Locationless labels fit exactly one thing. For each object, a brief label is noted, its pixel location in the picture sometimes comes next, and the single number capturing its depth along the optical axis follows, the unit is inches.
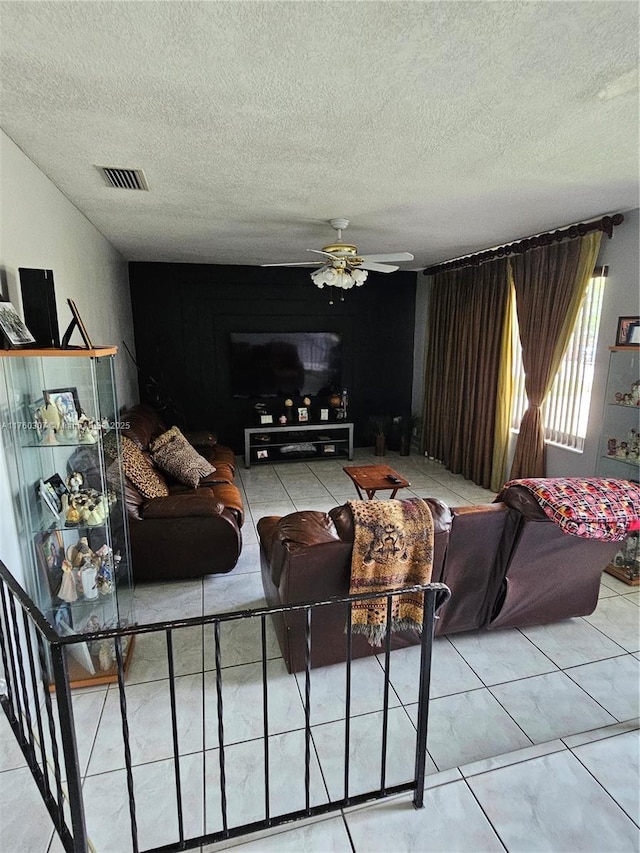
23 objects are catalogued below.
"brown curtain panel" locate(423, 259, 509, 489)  189.0
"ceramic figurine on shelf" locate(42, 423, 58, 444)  81.4
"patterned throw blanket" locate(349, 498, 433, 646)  78.2
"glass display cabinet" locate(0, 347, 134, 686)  79.1
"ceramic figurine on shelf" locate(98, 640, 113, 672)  87.7
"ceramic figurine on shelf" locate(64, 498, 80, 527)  84.4
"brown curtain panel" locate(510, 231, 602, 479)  147.6
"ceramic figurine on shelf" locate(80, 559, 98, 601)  86.3
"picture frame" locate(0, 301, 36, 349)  69.5
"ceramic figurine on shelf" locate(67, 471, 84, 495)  85.8
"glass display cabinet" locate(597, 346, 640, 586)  126.4
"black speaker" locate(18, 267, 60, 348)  78.0
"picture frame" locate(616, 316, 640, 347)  127.0
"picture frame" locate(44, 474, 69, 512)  83.4
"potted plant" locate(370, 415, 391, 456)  246.4
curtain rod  133.4
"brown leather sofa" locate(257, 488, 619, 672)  79.1
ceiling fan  131.3
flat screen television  232.2
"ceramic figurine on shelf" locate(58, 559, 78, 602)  84.5
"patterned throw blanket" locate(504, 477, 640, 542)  82.4
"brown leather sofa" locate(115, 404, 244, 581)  115.2
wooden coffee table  149.3
